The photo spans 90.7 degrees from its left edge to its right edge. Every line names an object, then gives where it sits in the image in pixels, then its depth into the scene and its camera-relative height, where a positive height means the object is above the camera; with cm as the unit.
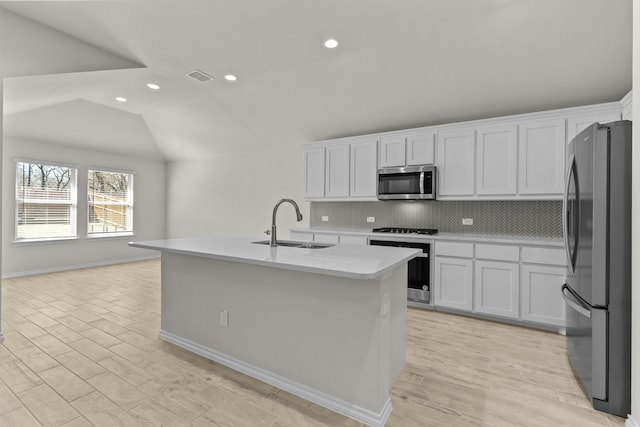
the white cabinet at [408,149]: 391 +83
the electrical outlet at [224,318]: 243 -82
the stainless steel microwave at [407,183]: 384 +39
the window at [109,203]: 643 +17
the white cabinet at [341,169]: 438 +64
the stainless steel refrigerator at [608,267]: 186 -31
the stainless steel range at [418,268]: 372 -65
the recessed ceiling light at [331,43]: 305 +166
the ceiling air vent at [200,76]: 388 +171
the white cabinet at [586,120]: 302 +94
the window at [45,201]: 545 +15
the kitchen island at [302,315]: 182 -70
